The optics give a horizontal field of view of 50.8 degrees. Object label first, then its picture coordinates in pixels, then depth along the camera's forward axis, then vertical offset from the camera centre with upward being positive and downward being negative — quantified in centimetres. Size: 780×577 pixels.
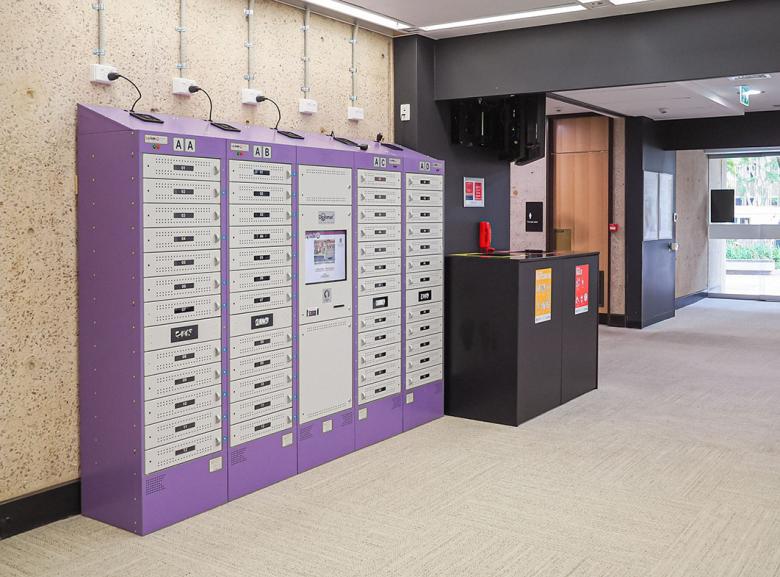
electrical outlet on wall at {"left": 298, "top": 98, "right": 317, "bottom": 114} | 503 +91
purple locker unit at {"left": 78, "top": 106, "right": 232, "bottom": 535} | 355 -32
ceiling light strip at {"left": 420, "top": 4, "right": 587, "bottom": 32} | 502 +151
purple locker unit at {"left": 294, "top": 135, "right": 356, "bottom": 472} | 439 -40
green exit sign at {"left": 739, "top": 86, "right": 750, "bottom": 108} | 806 +157
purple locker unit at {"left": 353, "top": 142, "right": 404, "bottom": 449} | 484 -24
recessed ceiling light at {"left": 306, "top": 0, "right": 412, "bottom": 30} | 490 +150
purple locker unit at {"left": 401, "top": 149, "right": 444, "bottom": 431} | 525 -23
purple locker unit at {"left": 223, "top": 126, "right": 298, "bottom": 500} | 398 -27
